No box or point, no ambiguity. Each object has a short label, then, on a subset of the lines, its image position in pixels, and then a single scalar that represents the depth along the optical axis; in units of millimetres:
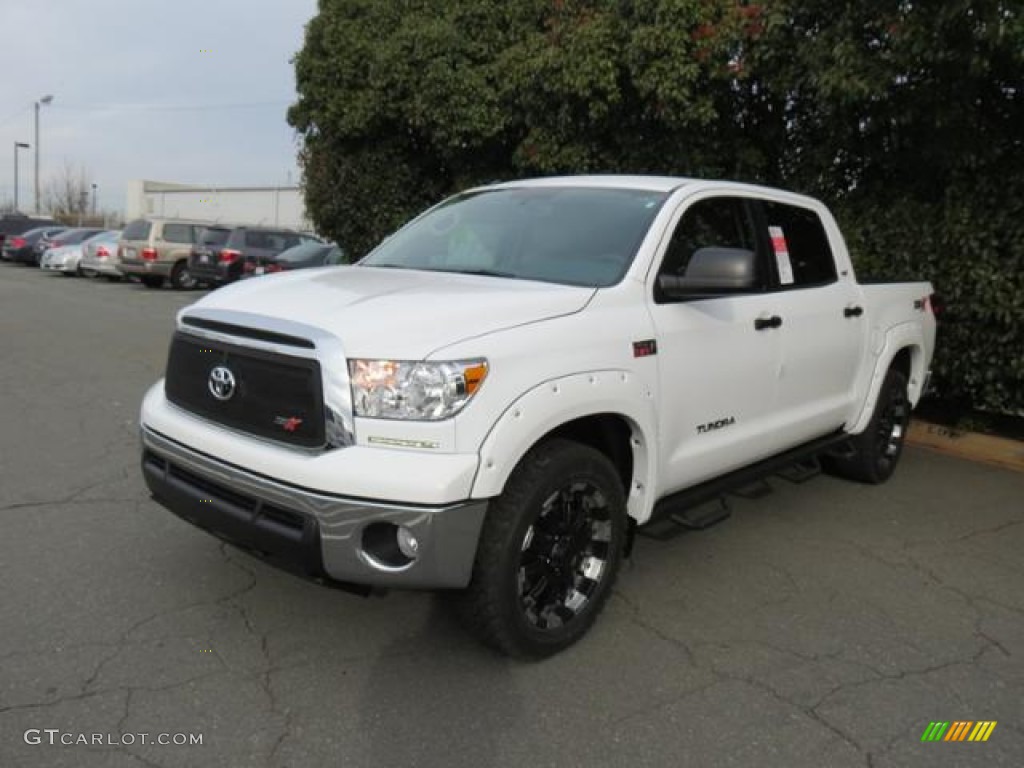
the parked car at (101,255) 23172
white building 42844
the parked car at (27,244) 30891
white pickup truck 2818
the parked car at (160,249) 21250
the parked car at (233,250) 19266
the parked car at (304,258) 15680
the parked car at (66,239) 27658
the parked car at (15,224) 33669
